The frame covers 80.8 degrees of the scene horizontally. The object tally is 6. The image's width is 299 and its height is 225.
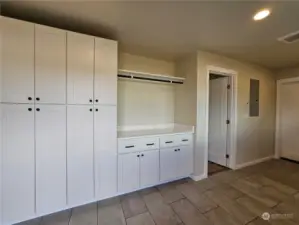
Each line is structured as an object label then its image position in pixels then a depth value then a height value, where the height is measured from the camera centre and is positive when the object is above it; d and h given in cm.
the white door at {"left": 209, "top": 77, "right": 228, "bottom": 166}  385 -21
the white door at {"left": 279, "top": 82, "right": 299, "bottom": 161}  428 -22
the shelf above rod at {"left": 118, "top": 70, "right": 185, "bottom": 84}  280 +59
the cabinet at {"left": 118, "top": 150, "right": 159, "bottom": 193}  251 -89
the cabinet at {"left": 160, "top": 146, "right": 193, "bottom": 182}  285 -87
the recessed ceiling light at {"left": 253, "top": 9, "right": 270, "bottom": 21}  184 +105
